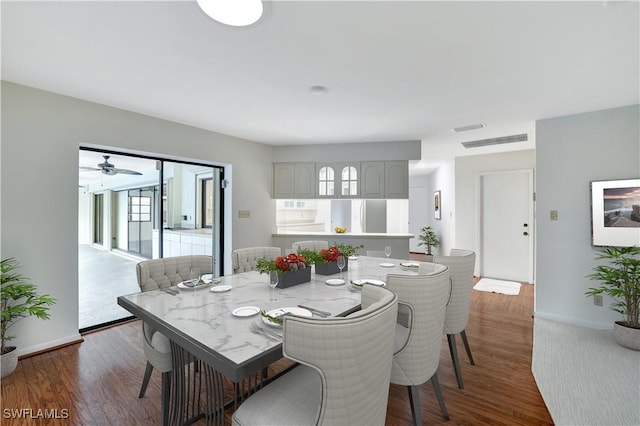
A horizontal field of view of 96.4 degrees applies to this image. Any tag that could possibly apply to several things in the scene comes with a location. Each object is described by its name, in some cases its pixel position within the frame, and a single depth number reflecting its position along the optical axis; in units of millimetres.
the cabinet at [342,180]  4574
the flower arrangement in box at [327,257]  2285
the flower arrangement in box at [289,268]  1948
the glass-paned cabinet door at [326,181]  4854
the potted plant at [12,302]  2227
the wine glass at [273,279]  1828
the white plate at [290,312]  1461
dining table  1133
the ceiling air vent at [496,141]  4157
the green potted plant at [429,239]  6879
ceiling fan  3724
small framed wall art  7059
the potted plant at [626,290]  2697
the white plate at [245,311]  1480
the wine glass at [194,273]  2391
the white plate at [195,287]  1945
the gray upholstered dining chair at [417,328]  1530
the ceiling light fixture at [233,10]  1522
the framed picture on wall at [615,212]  2973
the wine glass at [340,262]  2334
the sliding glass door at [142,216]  3756
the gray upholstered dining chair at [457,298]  2131
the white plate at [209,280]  2102
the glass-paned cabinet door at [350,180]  4758
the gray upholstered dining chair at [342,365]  928
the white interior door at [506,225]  4938
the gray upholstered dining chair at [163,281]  1624
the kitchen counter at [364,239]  4477
